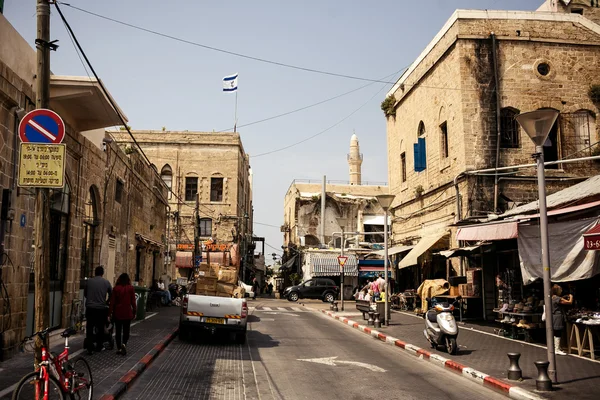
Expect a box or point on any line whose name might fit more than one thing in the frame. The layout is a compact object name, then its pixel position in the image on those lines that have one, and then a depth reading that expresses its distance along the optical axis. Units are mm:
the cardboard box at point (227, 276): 16062
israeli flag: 41188
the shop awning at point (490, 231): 13422
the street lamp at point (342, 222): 27700
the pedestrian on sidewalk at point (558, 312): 11945
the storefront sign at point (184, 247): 43166
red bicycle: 5625
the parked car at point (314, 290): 38219
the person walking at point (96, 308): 10945
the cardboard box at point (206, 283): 15414
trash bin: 18594
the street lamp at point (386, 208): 18688
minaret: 71375
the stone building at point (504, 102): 21219
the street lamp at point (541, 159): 9039
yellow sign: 7062
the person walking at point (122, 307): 11109
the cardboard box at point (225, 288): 15766
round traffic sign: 7105
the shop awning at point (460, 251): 18547
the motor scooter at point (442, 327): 12281
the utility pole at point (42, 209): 7309
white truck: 13518
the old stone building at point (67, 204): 9898
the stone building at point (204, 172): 46469
